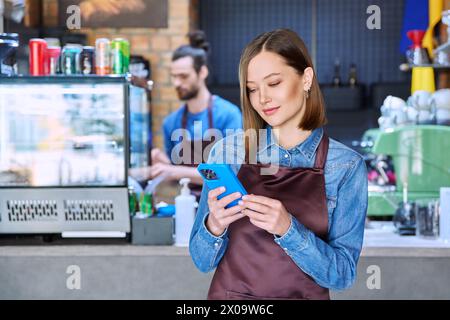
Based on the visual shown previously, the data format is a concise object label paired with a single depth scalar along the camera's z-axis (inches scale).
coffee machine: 134.0
